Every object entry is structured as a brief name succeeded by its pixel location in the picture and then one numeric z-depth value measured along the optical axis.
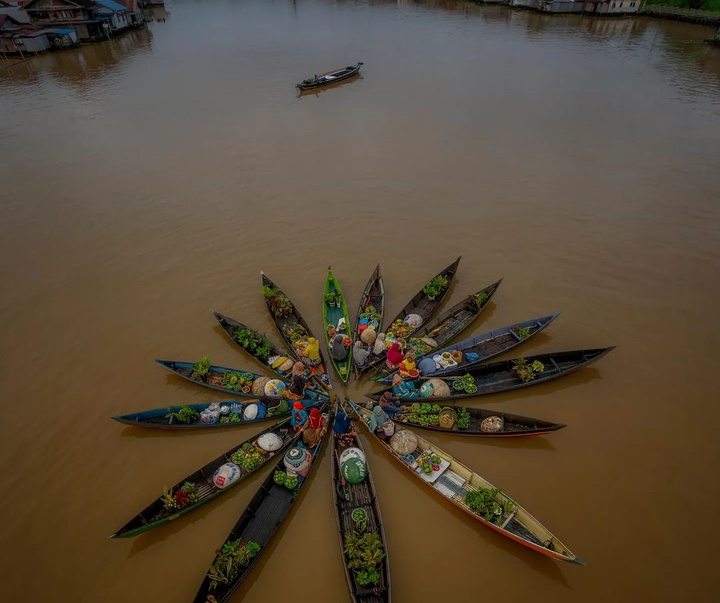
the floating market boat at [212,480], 8.49
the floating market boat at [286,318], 12.26
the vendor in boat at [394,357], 11.01
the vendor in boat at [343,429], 9.71
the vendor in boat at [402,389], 10.58
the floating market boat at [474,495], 8.10
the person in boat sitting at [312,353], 11.32
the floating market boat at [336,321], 11.53
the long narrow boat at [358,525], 7.65
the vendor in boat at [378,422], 9.92
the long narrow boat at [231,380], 10.87
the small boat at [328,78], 33.34
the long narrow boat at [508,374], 10.84
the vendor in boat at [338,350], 11.51
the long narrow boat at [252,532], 7.68
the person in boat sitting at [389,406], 10.38
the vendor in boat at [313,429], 9.64
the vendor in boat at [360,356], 11.38
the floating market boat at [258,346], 11.65
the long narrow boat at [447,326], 11.77
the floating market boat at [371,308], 12.35
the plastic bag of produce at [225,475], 9.22
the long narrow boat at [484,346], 11.23
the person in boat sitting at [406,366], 10.88
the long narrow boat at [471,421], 9.83
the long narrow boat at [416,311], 11.55
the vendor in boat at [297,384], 10.46
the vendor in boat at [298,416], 9.90
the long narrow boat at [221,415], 10.33
